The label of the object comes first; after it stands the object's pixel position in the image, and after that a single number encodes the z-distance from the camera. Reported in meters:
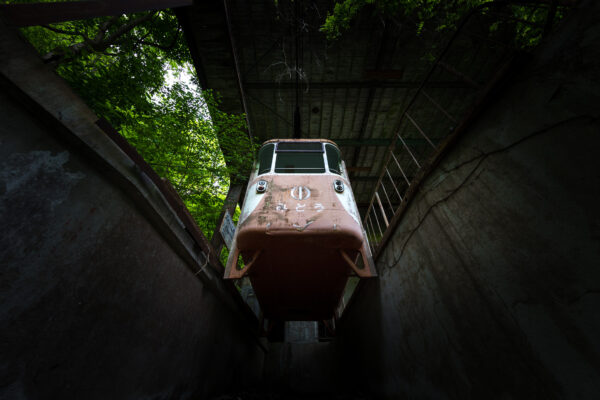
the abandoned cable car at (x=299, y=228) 2.97
